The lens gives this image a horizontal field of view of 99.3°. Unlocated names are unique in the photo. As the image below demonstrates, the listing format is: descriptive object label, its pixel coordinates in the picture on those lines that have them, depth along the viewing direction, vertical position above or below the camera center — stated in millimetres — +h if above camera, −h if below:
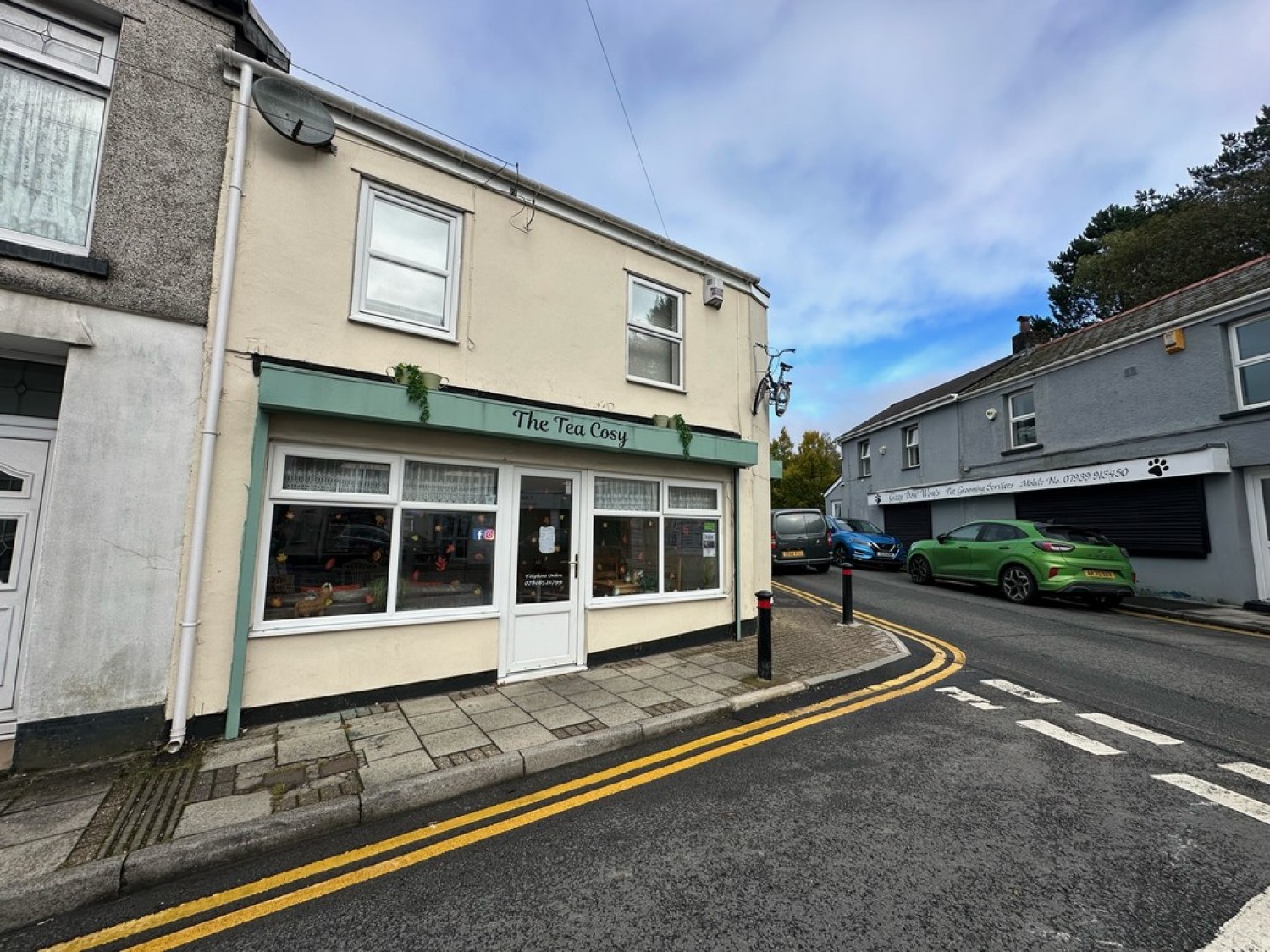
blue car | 17016 -355
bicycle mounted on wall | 8555 +2241
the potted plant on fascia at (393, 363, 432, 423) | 5152 +1397
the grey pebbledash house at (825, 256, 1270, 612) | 10492 +2393
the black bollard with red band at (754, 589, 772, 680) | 5871 -1167
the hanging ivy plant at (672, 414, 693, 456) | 7141 +1341
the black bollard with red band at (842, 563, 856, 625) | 8961 -1117
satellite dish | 4941 +3891
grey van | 15578 -109
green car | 10016 -488
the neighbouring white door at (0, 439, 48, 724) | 4172 -19
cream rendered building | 4730 +998
